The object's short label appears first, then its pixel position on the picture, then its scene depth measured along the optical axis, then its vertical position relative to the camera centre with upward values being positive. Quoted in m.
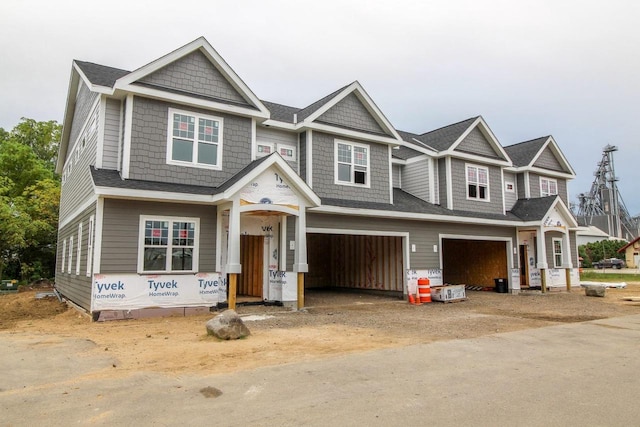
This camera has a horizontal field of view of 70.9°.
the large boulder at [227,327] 8.61 -1.22
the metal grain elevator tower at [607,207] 79.88 +10.48
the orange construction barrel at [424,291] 16.77 -1.03
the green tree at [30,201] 21.55 +3.74
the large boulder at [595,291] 18.98 -1.20
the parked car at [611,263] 48.34 -0.06
